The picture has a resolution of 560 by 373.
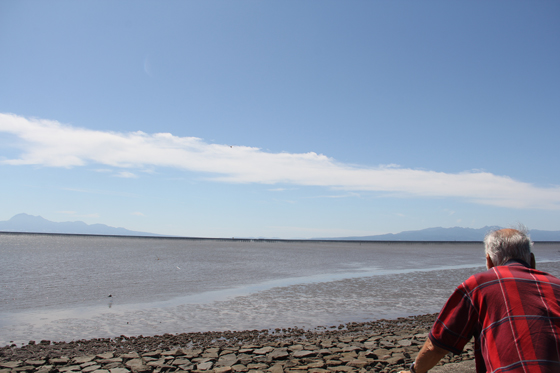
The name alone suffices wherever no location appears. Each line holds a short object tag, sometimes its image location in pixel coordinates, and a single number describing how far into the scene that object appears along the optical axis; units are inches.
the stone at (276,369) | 369.5
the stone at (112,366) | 386.4
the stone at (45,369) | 385.0
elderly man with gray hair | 103.0
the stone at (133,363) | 391.7
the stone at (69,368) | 386.8
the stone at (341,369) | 362.3
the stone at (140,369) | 375.9
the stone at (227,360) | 392.5
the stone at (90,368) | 382.3
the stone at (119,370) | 371.9
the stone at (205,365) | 383.9
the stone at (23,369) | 390.0
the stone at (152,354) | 424.8
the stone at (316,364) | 375.9
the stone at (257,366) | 381.1
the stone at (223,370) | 369.4
